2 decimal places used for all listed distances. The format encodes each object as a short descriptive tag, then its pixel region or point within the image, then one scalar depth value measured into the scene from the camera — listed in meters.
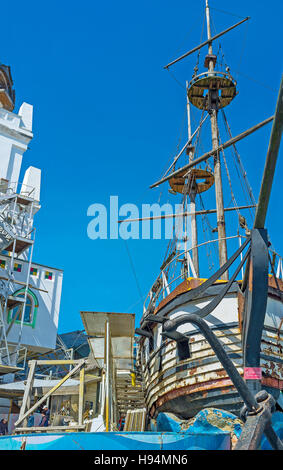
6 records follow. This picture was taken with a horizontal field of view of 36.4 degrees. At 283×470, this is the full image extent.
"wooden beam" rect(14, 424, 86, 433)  9.00
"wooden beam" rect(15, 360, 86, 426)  9.47
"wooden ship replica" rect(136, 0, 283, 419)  6.70
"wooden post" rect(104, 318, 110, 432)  10.51
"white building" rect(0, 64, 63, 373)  21.16
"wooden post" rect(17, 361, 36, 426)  9.96
